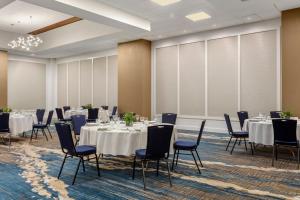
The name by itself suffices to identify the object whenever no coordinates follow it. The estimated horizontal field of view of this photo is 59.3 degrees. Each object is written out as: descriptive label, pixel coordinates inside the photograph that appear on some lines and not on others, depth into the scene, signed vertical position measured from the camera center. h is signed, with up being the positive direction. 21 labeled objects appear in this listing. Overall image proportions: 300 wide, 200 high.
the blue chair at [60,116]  9.82 -0.56
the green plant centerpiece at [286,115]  5.93 -0.32
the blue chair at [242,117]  7.18 -0.44
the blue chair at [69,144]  3.91 -0.65
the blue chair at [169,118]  5.99 -0.39
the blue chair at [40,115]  8.97 -0.47
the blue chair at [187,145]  4.52 -0.77
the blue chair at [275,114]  6.90 -0.35
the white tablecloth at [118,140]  4.23 -0.64
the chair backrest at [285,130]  4.87 -0.55
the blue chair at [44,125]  7.94 -0.72
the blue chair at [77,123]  5.71 -0.47
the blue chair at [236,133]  6.10 -0.75
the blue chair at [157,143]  3.70 -0.60
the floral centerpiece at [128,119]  4.88 -0.33
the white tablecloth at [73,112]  10.22 -0.43
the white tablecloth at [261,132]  5.54 -0.66
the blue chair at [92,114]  9.29 -0.45
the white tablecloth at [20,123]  7.39 -0.61
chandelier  10.65 +2.53
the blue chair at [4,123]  6.84 -0.57
